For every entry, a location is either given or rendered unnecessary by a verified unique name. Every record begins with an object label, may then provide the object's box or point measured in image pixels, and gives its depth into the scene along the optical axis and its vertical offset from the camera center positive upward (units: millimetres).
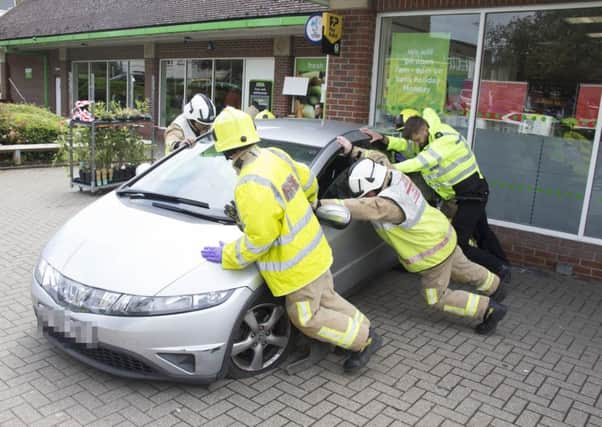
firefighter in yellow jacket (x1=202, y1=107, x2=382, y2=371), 3388 -907
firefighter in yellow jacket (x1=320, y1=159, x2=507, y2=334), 4238 -1031
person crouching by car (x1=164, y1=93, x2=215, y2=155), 5598 -347
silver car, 3318 -1225
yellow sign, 7191 +875
